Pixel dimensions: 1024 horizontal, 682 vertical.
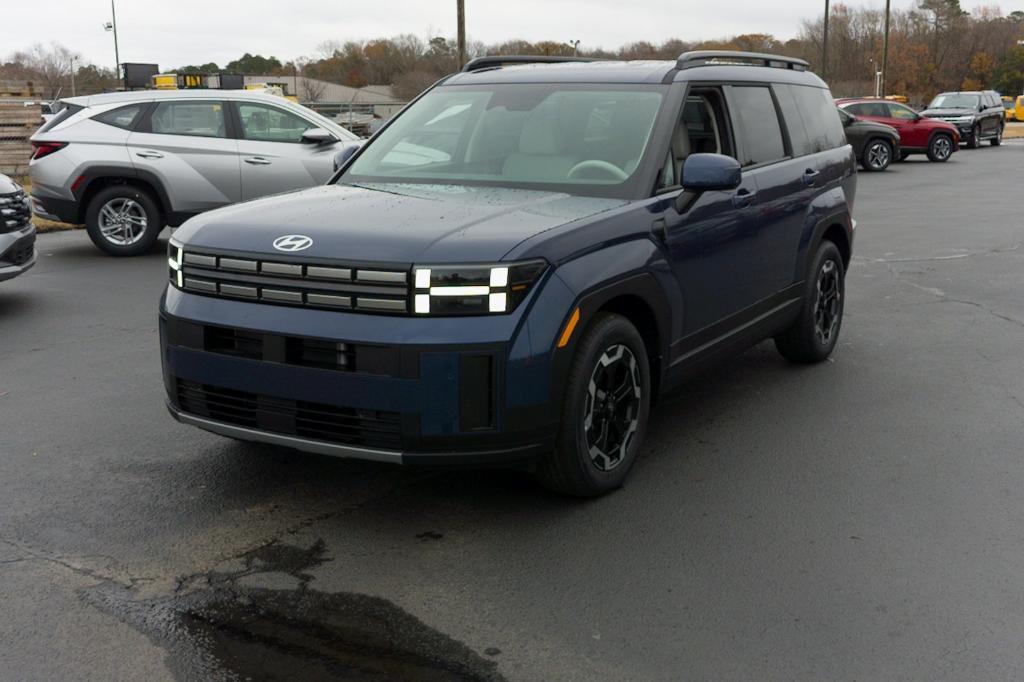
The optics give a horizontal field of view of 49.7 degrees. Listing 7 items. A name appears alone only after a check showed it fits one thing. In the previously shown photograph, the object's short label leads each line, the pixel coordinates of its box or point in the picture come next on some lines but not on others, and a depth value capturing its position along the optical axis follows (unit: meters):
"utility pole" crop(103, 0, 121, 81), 84.56
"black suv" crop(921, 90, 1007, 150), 38.28
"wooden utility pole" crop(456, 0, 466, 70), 29.70
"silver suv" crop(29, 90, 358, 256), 12.38
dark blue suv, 4.10
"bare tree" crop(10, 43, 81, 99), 100.28
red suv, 30.70
